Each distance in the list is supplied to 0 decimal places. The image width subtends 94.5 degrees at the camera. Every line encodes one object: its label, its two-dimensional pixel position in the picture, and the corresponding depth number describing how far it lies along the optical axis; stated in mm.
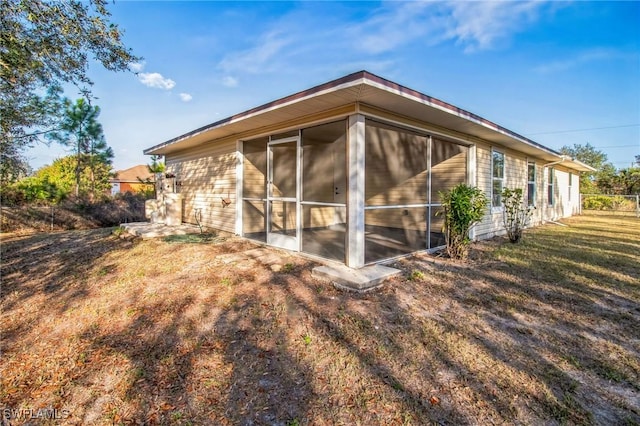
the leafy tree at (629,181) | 17928
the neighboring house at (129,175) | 36281
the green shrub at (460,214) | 4922
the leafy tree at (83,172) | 17250
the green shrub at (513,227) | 6395
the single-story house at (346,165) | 4133
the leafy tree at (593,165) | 20031
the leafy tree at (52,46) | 3568
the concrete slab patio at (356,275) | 3541
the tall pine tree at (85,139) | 14922
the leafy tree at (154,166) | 17847
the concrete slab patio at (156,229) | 6781
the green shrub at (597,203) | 17188
